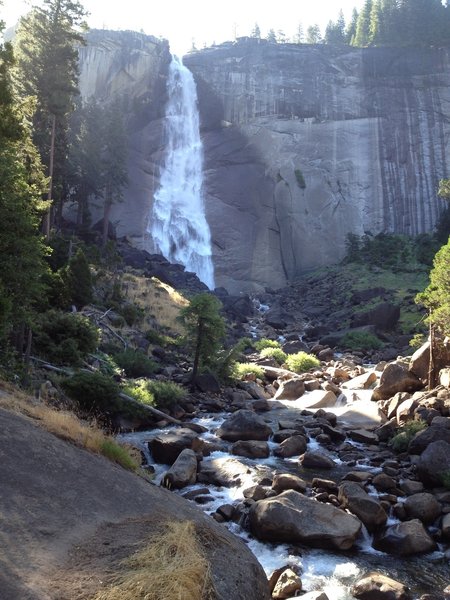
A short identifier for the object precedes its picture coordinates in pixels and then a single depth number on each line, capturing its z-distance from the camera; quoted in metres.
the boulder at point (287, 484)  12.24
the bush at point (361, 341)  36.69
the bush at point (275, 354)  33.50
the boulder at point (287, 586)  8.25
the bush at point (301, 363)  30.78
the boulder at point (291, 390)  24.69
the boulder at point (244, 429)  16.98
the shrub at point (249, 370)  27.00
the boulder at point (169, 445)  14.40
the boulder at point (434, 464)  12.94
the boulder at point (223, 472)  13.03
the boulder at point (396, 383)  21.53
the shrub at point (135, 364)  22.98
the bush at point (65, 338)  19.44
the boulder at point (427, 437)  14.95
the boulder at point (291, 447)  15.67
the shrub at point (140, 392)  18.23
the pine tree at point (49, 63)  31.47
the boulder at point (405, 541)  10.13
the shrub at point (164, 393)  19.47
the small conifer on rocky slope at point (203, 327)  22.81
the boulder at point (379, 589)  8.32
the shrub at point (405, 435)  16.05
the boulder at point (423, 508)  11.27
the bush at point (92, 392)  16.17
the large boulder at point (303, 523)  10.02
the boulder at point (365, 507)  10.91
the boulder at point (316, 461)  14.67
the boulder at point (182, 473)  12.66
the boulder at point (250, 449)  15.50
